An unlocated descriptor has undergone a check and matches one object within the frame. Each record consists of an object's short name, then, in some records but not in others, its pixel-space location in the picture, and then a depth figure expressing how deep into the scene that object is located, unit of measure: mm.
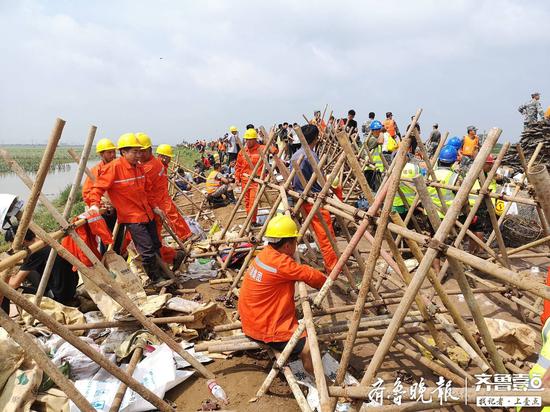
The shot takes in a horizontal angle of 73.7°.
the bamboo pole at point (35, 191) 2844
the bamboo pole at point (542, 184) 1757
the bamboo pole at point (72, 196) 4246
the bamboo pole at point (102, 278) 3086
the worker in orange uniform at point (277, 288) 3742
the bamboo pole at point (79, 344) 2359
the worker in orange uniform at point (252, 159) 8014
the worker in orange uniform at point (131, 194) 5426
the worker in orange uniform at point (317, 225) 5535
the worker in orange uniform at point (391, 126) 13484
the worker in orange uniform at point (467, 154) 7457
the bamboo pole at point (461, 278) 2590
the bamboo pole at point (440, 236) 2230
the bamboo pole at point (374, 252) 2691
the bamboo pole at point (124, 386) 3162
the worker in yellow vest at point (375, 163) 9852
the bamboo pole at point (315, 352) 2732
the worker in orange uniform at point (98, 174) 5797
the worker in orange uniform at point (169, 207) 6633
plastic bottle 3674
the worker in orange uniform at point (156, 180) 6258
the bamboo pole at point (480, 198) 4789
